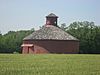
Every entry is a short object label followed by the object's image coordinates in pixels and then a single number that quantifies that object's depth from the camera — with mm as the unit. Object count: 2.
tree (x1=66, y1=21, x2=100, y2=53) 105062
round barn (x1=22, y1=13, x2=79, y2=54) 93188
